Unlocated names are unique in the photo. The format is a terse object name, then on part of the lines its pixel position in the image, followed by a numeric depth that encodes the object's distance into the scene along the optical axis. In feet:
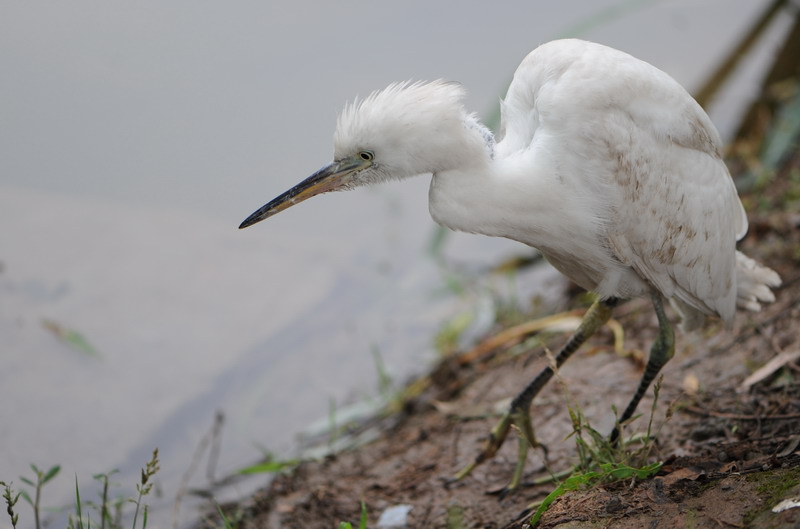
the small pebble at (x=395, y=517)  23.53
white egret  18.03
